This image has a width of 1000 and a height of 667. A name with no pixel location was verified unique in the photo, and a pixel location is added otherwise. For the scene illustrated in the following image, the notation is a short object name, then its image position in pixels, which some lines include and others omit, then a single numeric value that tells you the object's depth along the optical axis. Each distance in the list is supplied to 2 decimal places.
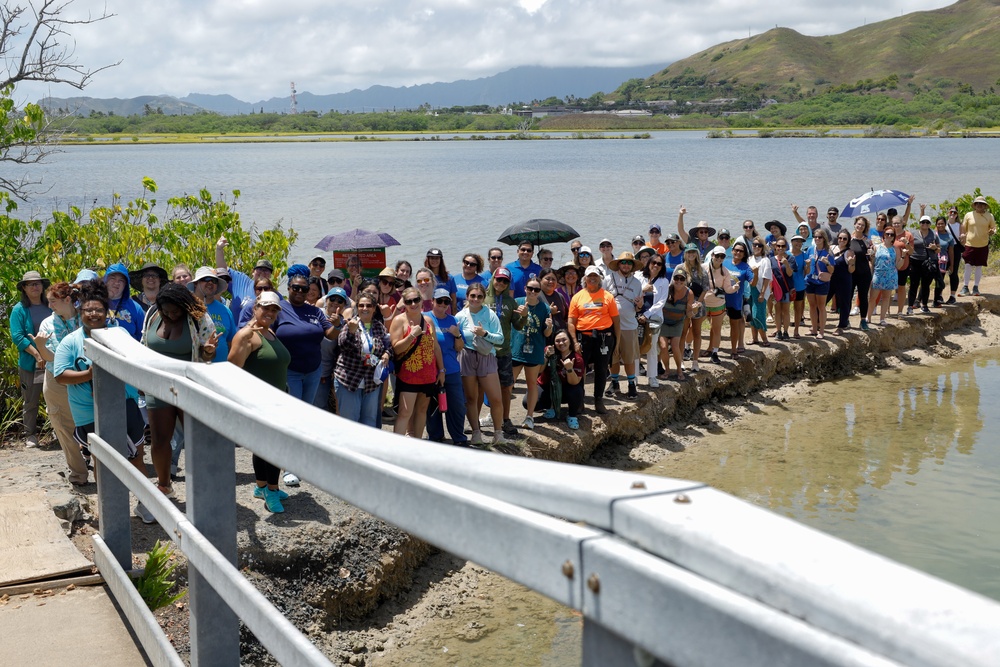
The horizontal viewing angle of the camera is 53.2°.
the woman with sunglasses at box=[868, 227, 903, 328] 17.02
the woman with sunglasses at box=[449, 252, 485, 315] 11.22
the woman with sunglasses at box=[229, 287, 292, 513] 7.34
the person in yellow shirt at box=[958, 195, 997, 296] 19.44
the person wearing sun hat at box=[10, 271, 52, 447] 9.57
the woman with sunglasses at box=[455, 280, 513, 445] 9.99
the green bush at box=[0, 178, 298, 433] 10.81
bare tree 11.17
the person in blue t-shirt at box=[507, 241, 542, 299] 12.14
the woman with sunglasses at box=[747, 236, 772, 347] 14.97
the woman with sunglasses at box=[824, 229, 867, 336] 16.19
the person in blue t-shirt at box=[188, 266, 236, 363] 8.82
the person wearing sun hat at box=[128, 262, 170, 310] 8.98
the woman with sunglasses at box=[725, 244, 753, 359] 14.31
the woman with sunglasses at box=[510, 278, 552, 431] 11.01
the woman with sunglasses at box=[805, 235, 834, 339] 16.05
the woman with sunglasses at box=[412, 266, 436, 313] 10.71
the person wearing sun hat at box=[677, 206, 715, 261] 14.93
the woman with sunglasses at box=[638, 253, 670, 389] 12.84
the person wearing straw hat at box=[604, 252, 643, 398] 12.45
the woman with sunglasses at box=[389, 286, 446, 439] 9.10
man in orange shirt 11.66
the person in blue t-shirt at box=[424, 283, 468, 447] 9.81
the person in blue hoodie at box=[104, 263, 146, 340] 8.75
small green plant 4.79
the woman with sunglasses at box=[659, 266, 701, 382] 13.16
